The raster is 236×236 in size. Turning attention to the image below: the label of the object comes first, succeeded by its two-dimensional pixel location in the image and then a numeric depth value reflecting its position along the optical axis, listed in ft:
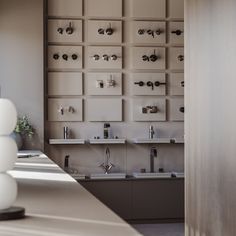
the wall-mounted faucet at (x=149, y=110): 25.44
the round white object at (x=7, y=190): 6.95
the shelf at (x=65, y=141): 24.49
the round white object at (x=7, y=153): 6.99
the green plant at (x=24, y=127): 23.73
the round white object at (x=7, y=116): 7.00
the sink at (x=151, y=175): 24.61
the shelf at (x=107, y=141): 24.63
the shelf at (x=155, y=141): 24.91
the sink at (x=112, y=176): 24.50
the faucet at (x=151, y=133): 25.43
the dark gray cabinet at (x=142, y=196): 24.54
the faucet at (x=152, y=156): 25.48
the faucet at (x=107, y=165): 25.23
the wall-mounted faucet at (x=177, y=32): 25.63
